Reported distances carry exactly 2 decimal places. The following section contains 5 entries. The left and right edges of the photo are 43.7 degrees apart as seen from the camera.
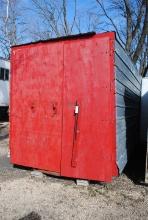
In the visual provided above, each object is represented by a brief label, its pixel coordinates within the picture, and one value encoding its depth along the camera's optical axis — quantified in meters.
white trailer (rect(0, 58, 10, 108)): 9.34
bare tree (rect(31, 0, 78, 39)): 11.43
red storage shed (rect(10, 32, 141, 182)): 3.25
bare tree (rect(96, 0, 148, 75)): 7.90
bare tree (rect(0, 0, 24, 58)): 13.39
